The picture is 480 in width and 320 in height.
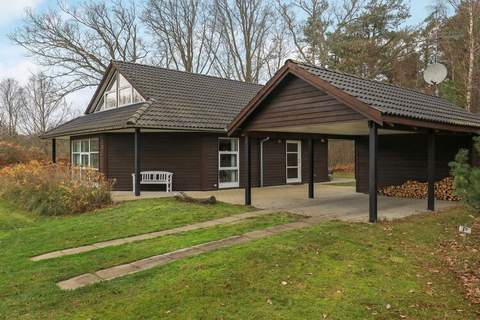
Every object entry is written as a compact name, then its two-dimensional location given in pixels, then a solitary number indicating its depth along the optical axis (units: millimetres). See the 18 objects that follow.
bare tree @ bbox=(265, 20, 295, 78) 27172
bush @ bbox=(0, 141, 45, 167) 20656
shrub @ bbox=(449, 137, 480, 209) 5196
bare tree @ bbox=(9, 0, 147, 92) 24516
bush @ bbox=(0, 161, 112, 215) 9805
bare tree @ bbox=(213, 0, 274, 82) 26906
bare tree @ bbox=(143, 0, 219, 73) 27266
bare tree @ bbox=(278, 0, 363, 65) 25359
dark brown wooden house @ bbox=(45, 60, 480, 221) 8281
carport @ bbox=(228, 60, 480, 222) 7543
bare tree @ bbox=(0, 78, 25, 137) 31172
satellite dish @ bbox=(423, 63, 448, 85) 14172
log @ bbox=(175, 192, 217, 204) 10258
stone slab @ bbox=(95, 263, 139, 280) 4746
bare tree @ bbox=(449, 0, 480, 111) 18094
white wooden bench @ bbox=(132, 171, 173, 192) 14109
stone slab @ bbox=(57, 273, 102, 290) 4449
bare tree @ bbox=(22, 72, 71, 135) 31312
